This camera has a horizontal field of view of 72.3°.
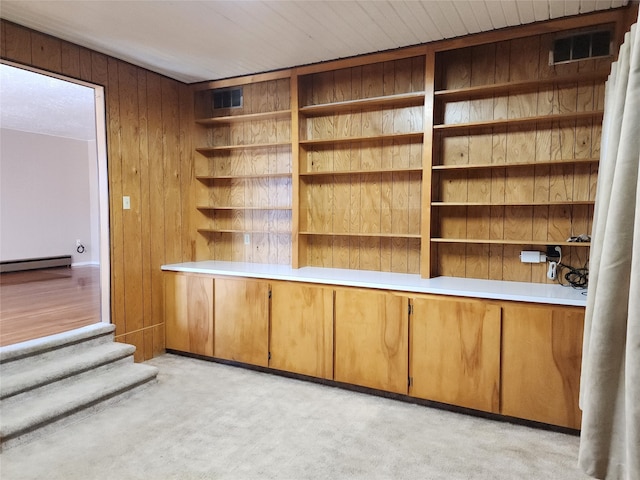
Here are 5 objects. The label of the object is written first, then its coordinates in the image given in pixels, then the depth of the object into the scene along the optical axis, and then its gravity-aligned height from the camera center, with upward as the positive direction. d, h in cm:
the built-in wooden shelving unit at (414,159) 294 +47
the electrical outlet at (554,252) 295 -23
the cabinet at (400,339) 256 -84
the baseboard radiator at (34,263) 696 -79
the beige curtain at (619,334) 84 -24
